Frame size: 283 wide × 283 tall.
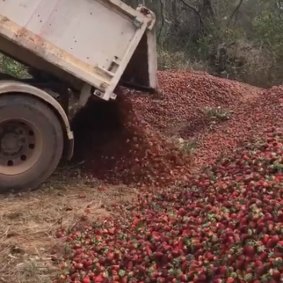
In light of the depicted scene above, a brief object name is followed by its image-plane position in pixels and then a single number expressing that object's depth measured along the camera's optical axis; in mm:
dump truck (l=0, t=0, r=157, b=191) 4507
